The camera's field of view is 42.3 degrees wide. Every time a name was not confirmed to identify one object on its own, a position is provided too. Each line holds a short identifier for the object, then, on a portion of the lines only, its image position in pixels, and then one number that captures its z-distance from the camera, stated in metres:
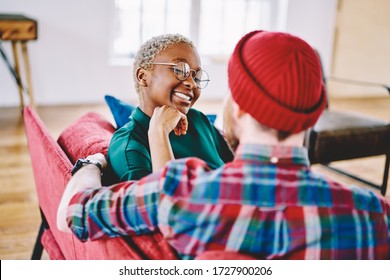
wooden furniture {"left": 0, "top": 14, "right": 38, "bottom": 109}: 3.89
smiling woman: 1.22
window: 5.25
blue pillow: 1.73
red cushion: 1.43
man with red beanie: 0.80
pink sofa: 0.92
